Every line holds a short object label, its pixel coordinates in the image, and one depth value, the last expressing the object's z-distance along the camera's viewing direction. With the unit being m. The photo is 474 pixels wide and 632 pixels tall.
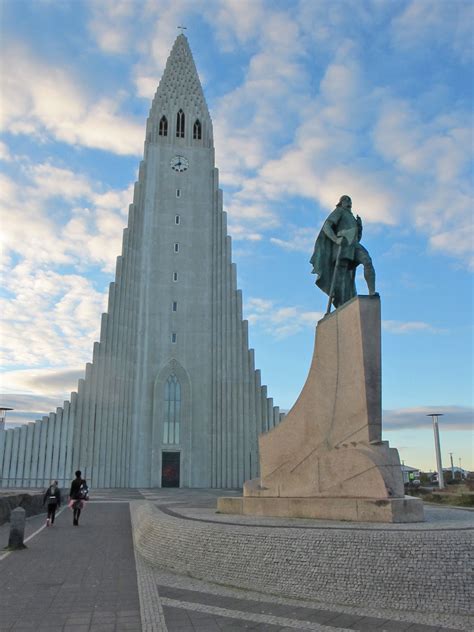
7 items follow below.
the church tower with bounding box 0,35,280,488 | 38.59
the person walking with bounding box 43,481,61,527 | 14.11
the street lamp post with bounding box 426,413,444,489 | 34.47
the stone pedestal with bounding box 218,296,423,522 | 8.51
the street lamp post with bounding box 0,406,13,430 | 38.62
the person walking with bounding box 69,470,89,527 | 14.22
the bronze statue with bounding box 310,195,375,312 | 11.23
